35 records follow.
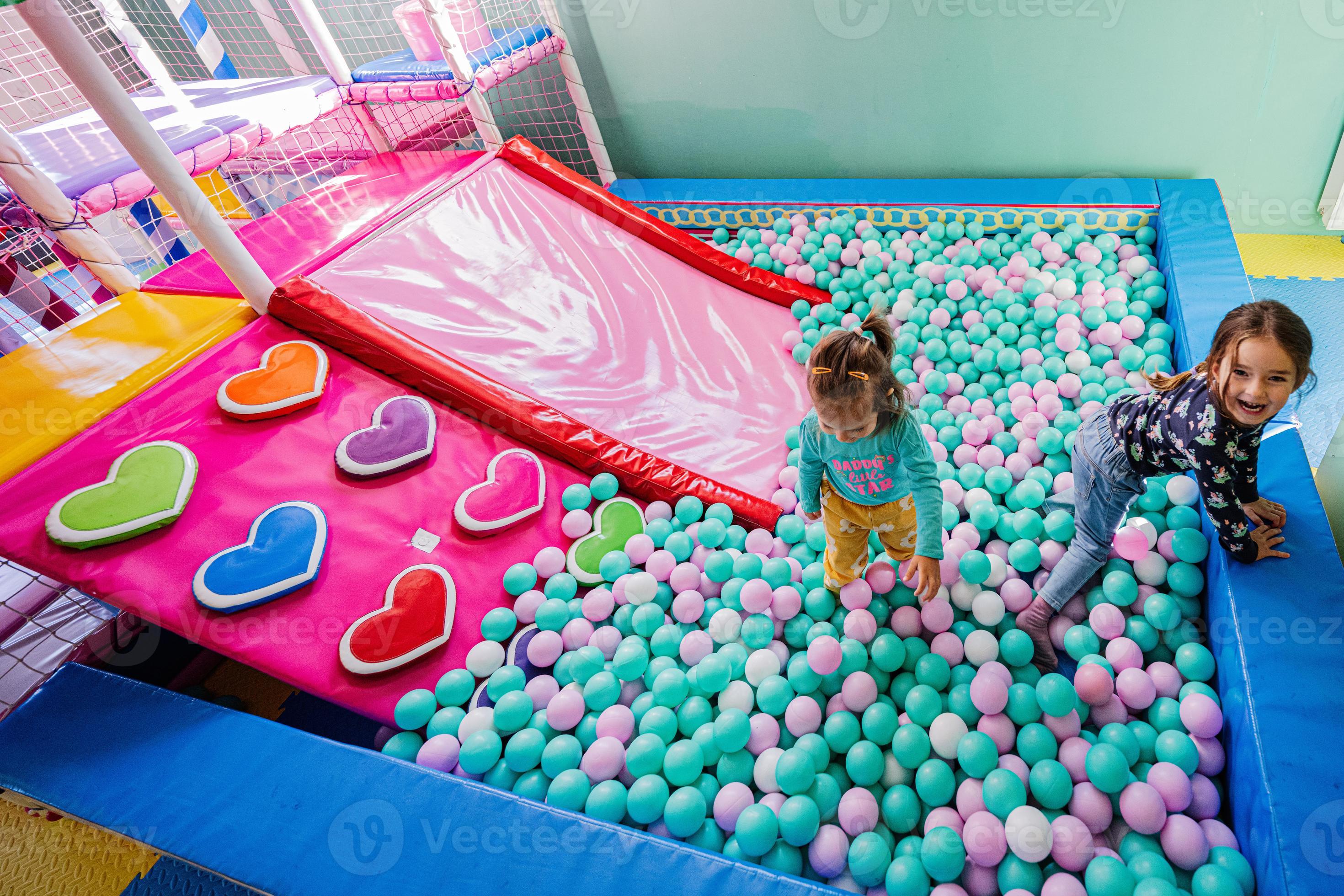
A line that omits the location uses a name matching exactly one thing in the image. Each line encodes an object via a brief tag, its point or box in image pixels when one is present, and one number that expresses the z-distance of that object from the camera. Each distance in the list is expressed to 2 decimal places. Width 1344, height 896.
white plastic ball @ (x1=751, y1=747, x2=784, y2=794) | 1.30
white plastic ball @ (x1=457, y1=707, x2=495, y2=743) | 1.45
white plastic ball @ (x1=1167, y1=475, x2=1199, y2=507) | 1.55
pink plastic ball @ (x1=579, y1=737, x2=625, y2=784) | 1.35
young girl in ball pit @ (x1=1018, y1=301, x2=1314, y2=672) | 1.02
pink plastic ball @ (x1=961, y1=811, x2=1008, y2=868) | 1.13
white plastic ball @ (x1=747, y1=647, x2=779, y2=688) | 1.48
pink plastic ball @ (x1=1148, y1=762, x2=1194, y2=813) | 1.16
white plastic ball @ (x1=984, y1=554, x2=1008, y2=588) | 1.58
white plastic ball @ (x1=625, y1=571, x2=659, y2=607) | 1.69
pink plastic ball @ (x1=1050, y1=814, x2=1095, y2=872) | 1.12
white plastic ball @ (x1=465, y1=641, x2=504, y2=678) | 1.58
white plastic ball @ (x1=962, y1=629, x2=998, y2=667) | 1.43
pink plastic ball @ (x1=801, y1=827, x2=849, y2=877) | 1.17
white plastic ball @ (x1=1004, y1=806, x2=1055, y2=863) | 1.11
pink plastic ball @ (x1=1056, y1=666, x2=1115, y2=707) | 1.32
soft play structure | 1.16
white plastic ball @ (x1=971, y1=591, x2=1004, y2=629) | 1.50
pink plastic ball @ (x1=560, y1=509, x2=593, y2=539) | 1.86
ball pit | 1.17
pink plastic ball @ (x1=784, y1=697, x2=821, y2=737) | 1.38
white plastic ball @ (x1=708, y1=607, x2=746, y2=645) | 1.59
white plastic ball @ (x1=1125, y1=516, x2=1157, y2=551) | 1.51
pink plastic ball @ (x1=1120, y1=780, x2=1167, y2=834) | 1.13
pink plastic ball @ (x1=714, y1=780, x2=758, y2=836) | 1.26
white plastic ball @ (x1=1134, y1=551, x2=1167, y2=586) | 1.50
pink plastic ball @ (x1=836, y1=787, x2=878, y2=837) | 1.23
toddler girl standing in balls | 1.19
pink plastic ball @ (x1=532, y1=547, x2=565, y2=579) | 1.78
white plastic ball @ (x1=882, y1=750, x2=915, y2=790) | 1.32
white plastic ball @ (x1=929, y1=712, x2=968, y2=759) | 1.29
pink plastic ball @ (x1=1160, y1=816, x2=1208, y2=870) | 1.11
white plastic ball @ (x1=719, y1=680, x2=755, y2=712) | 1.45
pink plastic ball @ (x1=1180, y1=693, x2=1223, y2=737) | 1.24
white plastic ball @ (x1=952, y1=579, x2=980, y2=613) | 1.54
